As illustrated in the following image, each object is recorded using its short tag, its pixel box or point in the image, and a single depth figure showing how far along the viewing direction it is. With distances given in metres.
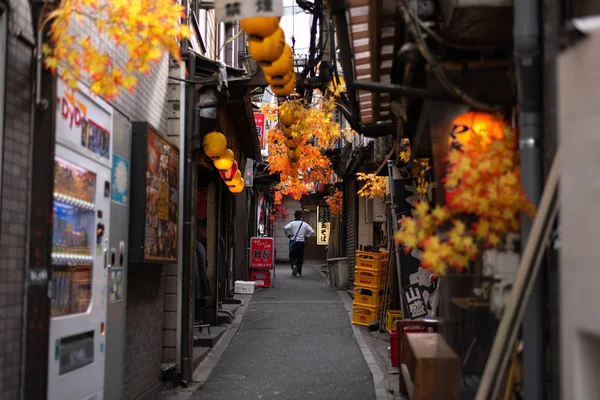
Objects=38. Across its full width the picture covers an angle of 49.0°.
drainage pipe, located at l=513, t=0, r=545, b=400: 4.39
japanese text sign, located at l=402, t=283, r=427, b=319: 11.43
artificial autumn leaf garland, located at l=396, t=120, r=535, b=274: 4.58
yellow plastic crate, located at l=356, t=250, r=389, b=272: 14.53
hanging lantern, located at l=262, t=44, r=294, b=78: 7.59
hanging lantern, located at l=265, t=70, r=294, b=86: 8.12
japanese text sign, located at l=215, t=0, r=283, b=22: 6.35
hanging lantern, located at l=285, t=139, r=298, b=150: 15.56
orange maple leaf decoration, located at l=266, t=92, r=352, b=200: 14.92
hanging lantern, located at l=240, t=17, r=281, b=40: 6.48
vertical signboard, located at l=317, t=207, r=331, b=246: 33.67
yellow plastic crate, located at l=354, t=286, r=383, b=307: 14.65
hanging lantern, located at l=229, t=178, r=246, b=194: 13.57
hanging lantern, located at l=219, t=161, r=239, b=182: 12.13
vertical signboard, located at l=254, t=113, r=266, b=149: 26.22
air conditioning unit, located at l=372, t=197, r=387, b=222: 19.73
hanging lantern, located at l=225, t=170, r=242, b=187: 13.07
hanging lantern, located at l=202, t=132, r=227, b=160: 10.93
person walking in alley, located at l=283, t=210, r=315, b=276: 27.77
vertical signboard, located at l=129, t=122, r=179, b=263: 7.66
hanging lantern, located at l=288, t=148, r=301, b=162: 16.43
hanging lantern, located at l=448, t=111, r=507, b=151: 5.07
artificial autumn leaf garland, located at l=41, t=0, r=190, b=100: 4.96
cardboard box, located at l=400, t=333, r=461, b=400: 6.41
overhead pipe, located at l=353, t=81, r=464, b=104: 5.84
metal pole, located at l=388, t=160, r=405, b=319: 11.63
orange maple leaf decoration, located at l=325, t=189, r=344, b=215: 28.66
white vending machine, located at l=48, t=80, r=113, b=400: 5.65
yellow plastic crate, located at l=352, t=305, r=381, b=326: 14.77
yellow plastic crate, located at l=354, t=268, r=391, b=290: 14.49
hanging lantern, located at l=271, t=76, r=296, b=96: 8.75
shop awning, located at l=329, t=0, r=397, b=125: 6.62
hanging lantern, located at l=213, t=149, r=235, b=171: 11.29
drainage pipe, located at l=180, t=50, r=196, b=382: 9.80
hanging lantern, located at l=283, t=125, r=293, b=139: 13.57
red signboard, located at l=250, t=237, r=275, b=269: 22.06
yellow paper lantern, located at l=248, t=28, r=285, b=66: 6.89
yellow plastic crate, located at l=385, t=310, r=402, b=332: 13.67
